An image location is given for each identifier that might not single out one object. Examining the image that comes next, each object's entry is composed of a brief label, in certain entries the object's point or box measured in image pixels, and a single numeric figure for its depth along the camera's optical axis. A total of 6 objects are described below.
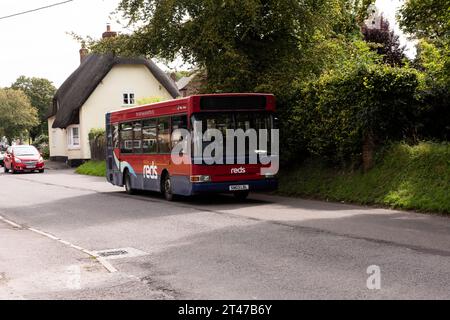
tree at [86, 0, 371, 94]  19.86
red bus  15.66
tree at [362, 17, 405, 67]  38.00
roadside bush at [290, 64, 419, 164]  15.47
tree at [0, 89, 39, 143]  90.44
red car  38.56
